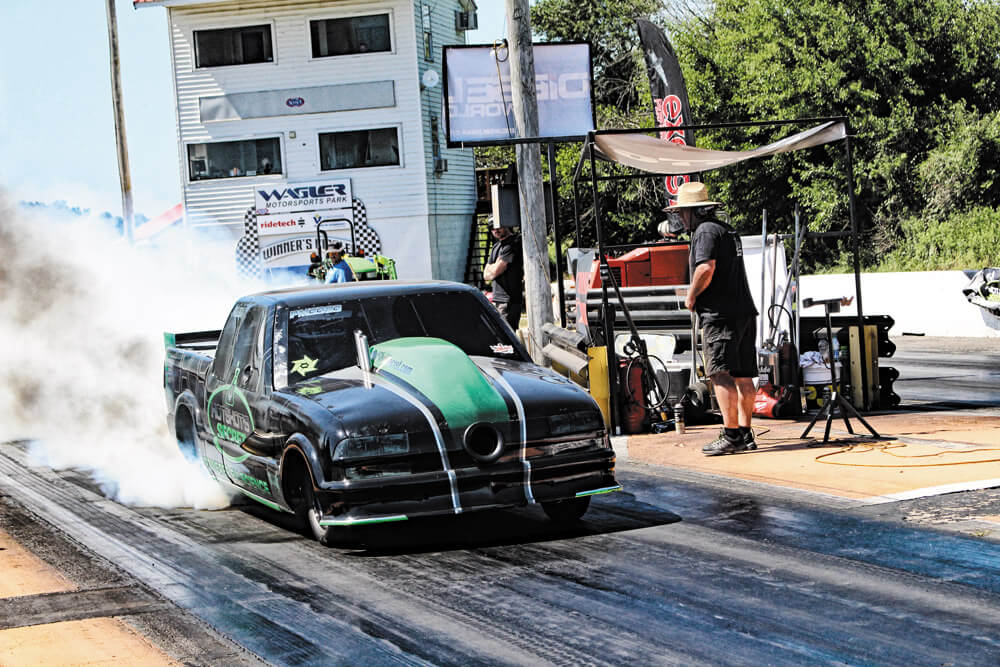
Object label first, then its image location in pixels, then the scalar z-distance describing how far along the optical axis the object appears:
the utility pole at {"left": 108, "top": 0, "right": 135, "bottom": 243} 32.16
